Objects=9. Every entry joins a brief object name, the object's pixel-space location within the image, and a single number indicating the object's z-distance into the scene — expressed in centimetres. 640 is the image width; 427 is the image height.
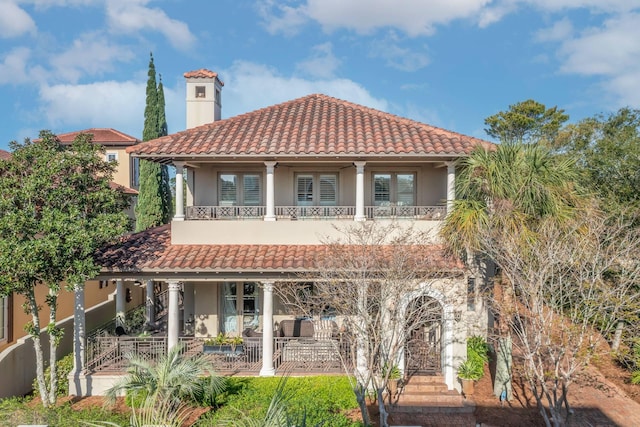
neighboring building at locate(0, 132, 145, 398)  1417
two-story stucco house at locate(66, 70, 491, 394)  1380
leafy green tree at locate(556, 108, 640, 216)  1770
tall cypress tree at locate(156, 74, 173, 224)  2947
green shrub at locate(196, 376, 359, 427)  1133
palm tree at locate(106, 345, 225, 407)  1088
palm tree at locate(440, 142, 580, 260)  1237
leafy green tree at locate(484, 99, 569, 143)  4391
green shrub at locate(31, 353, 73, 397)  1388
